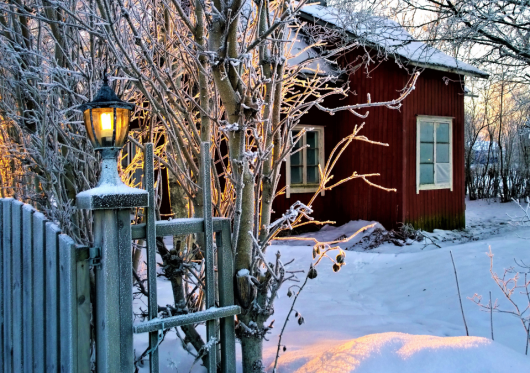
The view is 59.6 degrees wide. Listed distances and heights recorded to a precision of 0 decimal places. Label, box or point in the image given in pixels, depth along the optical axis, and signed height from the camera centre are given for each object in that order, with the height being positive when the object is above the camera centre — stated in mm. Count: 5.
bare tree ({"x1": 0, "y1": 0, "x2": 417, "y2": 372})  2586 +385
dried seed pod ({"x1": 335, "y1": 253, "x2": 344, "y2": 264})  2718 -476
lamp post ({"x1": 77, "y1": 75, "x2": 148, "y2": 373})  1963 -291
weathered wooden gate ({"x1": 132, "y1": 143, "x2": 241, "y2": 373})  2107 -478
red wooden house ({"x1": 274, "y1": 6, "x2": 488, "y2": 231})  10555 +561
